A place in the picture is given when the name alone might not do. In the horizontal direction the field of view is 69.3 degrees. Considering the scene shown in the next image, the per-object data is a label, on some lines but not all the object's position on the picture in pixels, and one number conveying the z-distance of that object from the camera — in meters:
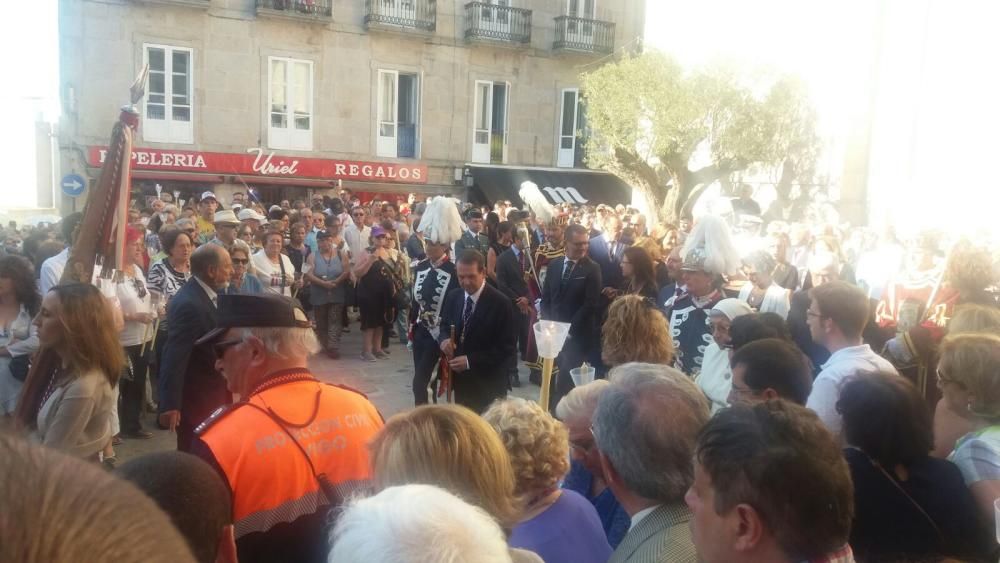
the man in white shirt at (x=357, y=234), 10.98
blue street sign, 15.87
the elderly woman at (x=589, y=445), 2.79
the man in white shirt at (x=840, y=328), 3.62
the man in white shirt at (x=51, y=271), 5.79
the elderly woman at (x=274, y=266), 7.69
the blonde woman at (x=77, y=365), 3.29
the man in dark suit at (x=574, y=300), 6.82
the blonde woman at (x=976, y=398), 2.69
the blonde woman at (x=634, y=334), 4.23
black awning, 23.22
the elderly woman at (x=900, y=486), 2.34
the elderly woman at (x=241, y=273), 6.00
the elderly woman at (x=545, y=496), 2.28
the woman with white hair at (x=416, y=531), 1.39
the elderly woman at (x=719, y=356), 4.34
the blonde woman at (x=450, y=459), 2.00
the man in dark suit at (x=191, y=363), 4.25
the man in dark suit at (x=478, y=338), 5.71
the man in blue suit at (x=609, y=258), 8.50
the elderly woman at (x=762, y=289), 6.05
